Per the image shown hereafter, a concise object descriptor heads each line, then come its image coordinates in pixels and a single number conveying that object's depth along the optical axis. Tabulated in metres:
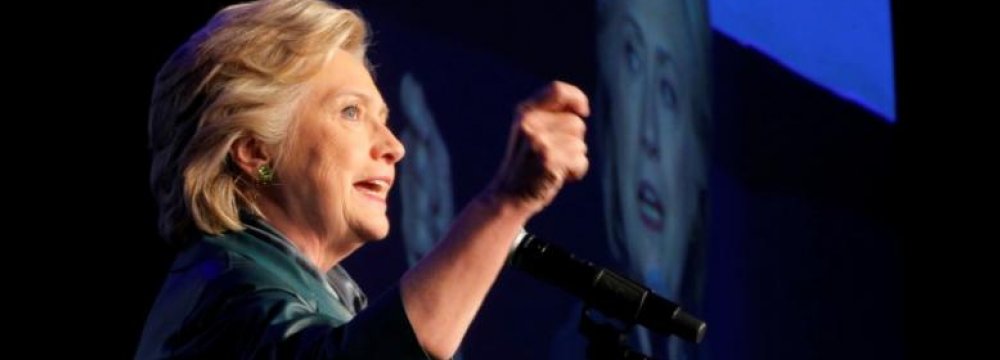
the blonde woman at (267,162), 5.57
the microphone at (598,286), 5.50
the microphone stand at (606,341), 5.50
